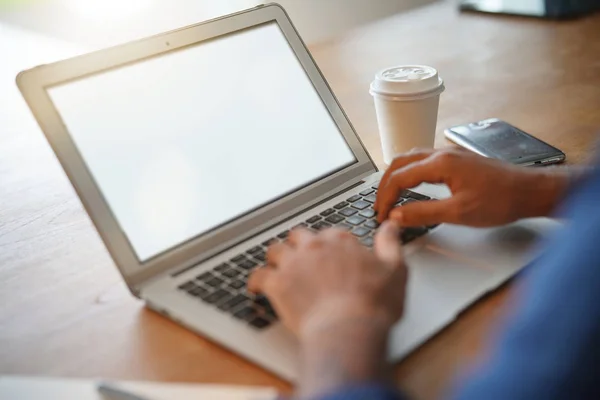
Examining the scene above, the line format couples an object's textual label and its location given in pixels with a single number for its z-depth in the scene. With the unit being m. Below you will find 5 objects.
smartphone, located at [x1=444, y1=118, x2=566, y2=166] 1.00
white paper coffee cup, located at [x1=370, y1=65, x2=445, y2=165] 1.00
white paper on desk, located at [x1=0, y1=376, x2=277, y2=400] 0.62
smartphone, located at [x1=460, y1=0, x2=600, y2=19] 1.72
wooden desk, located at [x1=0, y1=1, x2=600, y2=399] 0.67
